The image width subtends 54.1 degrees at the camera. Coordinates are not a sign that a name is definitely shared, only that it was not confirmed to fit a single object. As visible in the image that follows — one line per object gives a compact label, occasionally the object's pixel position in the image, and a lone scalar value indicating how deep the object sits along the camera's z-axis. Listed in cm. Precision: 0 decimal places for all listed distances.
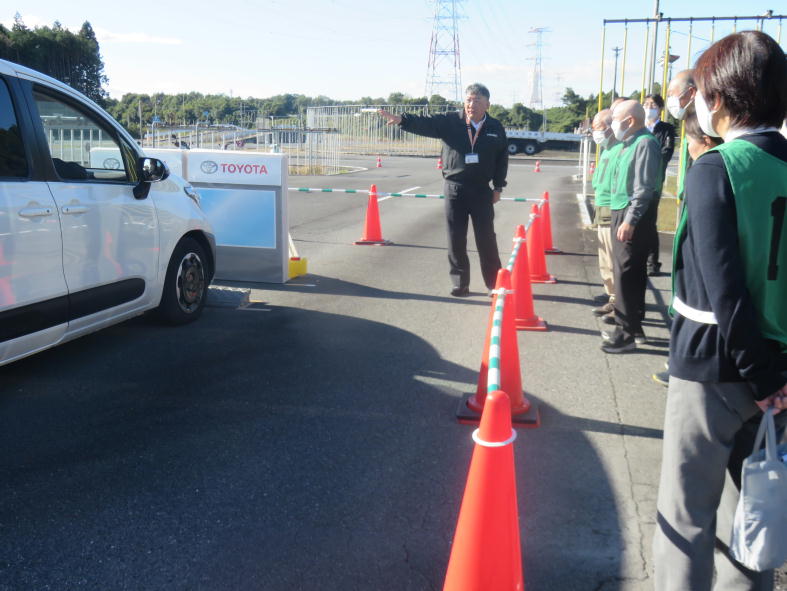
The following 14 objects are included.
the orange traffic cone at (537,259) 919
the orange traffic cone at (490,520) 254
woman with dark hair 221
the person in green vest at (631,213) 617
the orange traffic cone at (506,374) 462
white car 474
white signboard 866
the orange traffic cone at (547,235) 1149
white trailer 5269
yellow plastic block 929
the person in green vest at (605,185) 676
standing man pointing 791
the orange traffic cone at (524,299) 685
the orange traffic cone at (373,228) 1233
